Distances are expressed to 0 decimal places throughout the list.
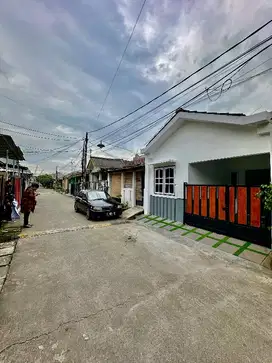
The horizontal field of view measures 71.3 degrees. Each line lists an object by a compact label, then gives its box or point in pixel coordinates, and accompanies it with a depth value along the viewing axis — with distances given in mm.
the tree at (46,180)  70350
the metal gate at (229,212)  5465
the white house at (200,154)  5672
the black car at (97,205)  9742
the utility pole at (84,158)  21203
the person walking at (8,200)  8965
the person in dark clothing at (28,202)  7984
